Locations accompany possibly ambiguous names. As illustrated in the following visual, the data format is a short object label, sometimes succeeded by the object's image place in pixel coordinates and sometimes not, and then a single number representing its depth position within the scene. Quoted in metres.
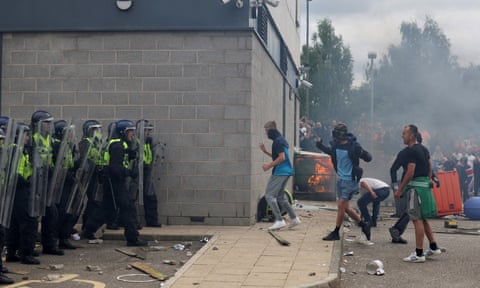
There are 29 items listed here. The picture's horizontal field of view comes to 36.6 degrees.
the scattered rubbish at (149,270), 8.50
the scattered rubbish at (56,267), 9.10
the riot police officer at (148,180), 12.37
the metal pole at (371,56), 32.50
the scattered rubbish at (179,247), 10.78
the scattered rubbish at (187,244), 11.16
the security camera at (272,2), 14.06
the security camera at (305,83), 26.29
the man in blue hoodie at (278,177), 12.09
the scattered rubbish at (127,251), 10.15
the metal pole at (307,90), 41.38
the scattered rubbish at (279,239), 10.45
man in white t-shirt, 12.54
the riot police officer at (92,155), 11.04
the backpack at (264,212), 13.77
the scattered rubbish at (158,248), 10.72
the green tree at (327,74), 48.84
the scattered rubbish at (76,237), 11.68
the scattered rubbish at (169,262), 9.46
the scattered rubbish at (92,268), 9.06
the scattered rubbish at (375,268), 9.03
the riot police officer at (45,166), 9.62
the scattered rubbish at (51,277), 8.40
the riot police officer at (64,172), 10.28
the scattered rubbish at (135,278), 8.36
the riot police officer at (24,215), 9.10
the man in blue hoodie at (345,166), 11.08
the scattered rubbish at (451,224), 14.06
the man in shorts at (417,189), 9.93
